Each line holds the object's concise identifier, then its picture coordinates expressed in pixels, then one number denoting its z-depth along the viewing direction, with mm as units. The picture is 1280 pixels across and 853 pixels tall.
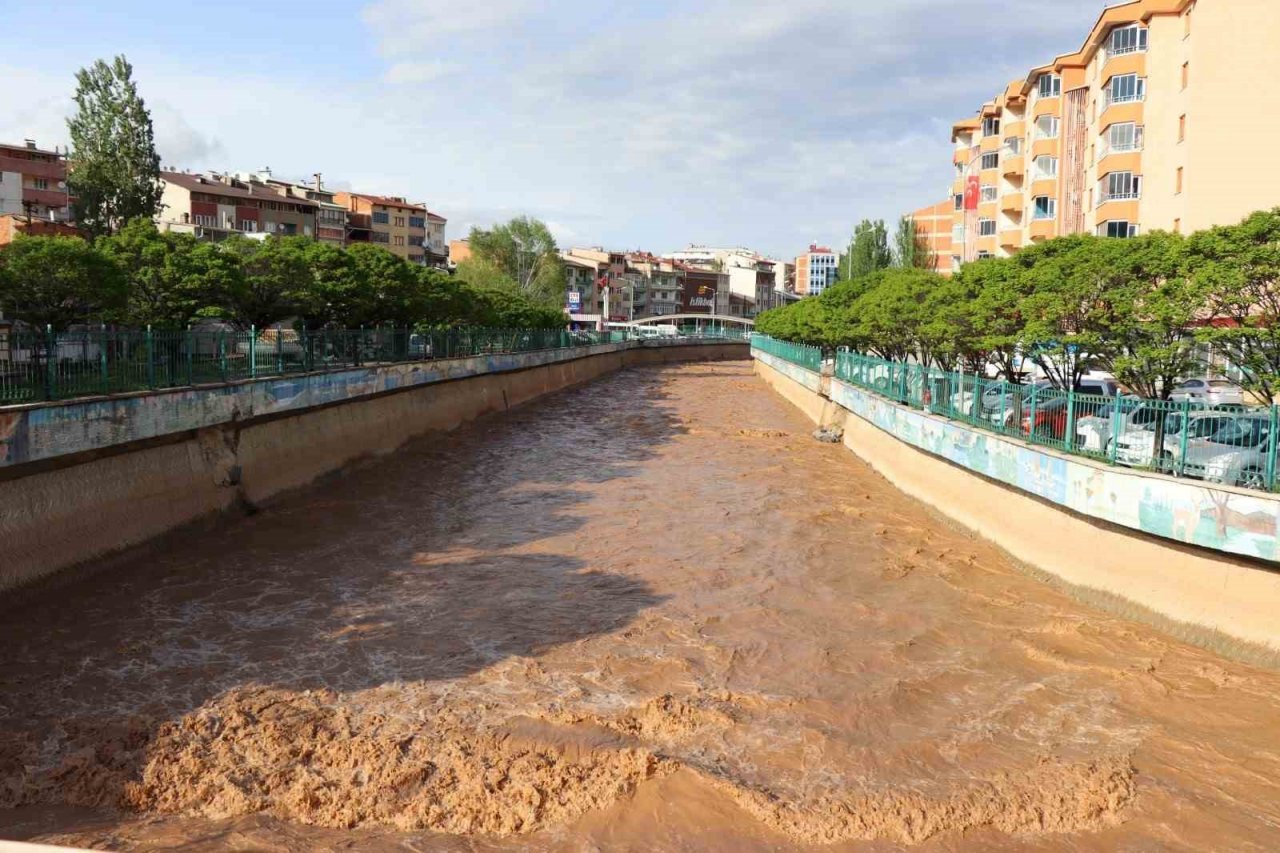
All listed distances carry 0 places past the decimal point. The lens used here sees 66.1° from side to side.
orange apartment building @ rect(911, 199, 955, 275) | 95000
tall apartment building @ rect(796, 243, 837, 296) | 184500
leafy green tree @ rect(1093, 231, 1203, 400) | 14750
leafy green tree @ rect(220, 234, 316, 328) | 26938
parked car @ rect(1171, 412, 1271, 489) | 11852
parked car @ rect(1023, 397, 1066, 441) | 15828
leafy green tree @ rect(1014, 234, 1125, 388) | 16594
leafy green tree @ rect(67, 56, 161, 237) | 47812
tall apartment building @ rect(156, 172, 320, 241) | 72812
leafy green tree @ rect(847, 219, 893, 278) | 88000
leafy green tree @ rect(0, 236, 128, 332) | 18719
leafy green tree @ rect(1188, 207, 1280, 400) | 13203
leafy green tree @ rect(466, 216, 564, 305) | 98375
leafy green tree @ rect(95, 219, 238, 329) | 23031
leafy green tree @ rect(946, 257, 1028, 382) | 19547
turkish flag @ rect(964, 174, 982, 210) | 62969
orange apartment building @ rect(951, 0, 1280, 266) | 30359
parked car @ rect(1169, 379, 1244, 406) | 25844
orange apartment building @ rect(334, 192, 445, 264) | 90688
